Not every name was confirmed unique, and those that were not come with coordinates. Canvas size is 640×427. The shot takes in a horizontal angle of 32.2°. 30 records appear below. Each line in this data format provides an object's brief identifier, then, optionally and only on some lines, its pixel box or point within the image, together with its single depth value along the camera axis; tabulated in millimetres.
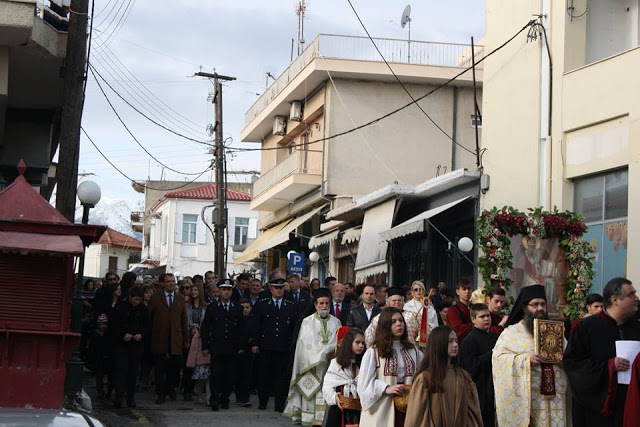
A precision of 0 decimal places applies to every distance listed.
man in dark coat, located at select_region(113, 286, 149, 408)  16266
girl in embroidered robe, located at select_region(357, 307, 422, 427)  10039
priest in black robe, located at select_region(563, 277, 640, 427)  9508
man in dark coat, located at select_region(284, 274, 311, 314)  17656
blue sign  30534
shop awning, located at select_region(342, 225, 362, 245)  29388
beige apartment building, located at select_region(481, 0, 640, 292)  17688
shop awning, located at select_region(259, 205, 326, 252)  35062
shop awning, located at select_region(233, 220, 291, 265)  39875
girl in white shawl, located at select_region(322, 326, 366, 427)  10991
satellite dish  32781
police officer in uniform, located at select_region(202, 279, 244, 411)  16719
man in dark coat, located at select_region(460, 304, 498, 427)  11062
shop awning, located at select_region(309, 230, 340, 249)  32188
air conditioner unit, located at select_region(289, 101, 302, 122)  36625
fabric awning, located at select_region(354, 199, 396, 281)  26391
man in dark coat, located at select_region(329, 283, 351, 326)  16141
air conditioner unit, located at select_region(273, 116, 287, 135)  39062
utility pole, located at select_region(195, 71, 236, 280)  36594
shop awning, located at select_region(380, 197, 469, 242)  23422
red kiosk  13492
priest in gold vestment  10305
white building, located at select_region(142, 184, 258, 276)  72375
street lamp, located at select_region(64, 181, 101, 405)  15312
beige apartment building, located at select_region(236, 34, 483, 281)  32781
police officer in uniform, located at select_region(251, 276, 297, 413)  16938
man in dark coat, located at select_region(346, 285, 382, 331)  14992
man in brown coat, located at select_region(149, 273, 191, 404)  17516
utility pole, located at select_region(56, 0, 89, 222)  16594
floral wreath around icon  14445
